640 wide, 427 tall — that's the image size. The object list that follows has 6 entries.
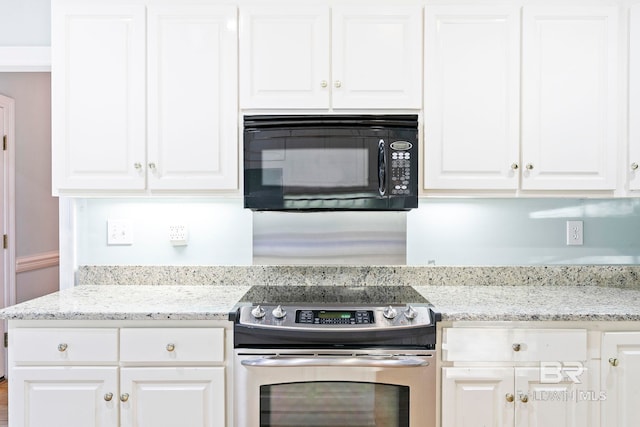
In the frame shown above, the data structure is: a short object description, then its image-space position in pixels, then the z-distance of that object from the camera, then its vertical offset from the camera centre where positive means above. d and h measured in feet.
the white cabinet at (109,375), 5.40 -2.14
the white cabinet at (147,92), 6.30 +1.52
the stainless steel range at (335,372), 5.34 -2.08
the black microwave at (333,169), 6.17 +0.43
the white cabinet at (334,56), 6.29 +2.03
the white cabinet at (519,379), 5.38 -2.17
